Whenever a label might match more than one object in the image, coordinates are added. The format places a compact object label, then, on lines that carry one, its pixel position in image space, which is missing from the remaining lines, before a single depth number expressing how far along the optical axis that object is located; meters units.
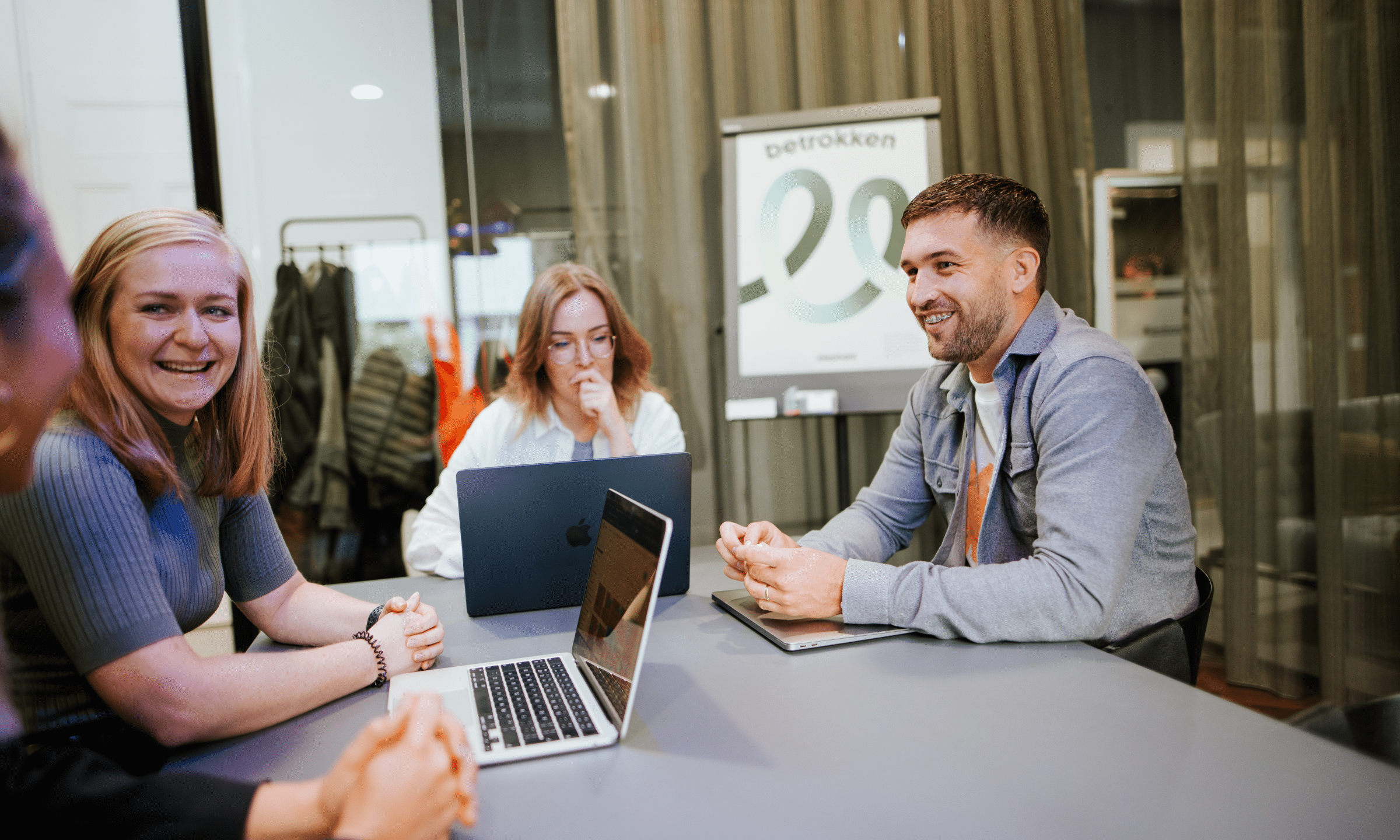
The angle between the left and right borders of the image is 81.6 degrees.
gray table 0.70
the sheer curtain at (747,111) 2.89
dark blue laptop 1.29
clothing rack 3.16
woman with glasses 2.12
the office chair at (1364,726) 1.03
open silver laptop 0.85
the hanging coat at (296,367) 3.00
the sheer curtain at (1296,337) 2.13
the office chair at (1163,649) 1.17
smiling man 1.15
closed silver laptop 1.13
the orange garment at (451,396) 3.16
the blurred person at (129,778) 0.58
